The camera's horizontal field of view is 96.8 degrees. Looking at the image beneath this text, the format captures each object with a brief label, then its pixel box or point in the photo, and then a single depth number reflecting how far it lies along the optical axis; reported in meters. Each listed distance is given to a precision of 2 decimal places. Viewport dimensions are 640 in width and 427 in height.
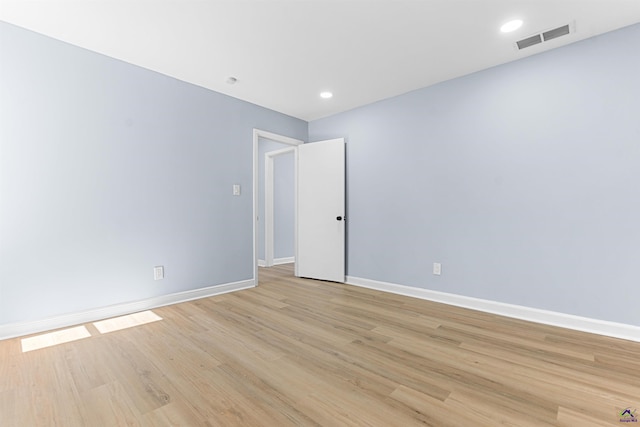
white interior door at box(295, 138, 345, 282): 4.11
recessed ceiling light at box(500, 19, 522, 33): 2.23
